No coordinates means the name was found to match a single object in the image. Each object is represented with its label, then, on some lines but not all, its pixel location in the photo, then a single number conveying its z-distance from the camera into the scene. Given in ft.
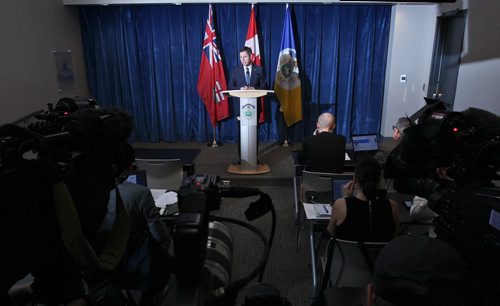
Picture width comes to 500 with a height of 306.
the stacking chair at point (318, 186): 9.66
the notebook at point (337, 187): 9.49
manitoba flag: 19.39
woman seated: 7.16
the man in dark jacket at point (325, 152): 11.69
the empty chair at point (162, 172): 10.46
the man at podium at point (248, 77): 18.70
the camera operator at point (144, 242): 6.18
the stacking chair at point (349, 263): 6.66
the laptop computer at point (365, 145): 13.21
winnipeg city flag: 19.20
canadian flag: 19.08
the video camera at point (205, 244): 2.41
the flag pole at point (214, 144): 20.89
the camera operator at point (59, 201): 1.74
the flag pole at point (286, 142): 20.85
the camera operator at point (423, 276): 2.75
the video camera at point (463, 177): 3.28
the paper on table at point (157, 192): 9.40
